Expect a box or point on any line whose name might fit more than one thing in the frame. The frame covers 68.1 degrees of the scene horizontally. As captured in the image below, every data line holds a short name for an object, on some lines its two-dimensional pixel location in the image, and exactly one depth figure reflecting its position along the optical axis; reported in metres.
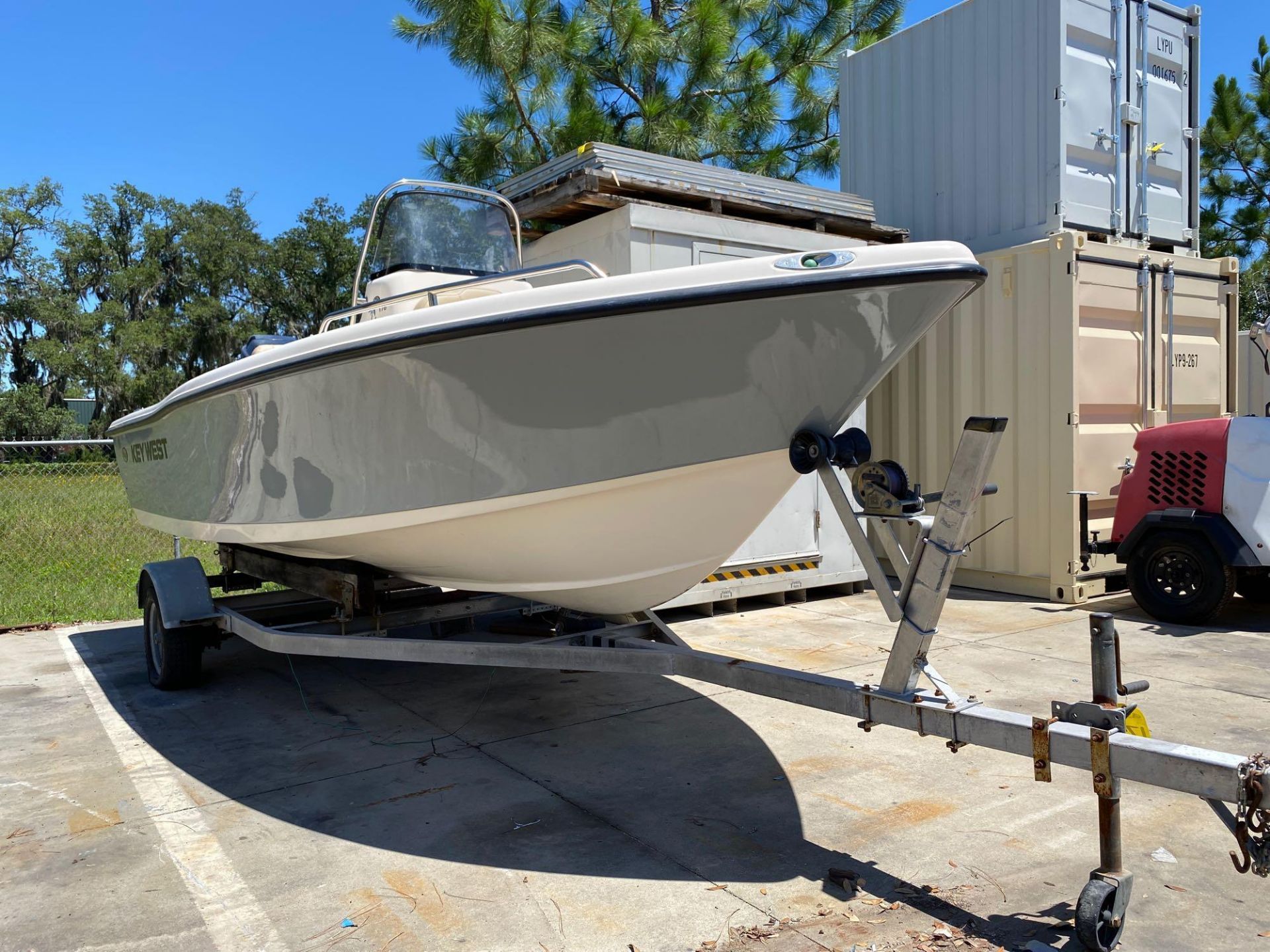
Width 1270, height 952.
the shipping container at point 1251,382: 8.92
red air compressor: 5.22
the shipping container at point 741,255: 5.33
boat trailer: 2.14
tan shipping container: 6.21
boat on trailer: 2.71
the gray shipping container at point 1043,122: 6.40
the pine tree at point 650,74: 12.48
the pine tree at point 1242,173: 15.21
